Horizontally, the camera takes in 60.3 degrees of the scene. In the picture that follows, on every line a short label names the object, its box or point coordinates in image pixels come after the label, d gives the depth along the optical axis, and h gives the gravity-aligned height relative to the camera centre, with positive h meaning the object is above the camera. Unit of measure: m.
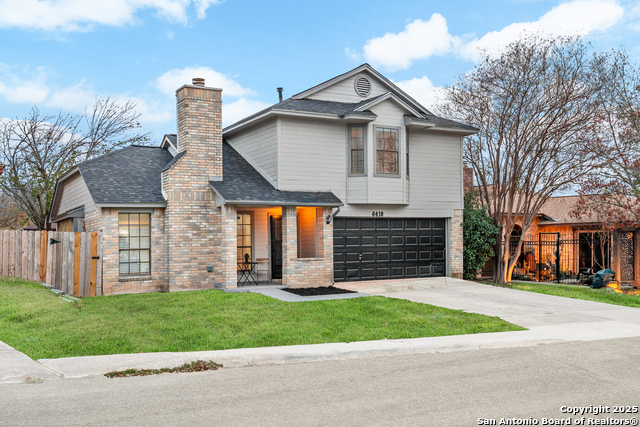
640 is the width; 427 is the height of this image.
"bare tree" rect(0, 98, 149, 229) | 30.59 +3.81
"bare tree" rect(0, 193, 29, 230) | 43.96 +1.01
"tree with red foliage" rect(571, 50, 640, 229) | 20.86 +2.91
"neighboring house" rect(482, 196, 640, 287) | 21.61 -1.04
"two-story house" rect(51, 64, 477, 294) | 16.55 +1.08
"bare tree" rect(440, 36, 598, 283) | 20.48 +3.97
